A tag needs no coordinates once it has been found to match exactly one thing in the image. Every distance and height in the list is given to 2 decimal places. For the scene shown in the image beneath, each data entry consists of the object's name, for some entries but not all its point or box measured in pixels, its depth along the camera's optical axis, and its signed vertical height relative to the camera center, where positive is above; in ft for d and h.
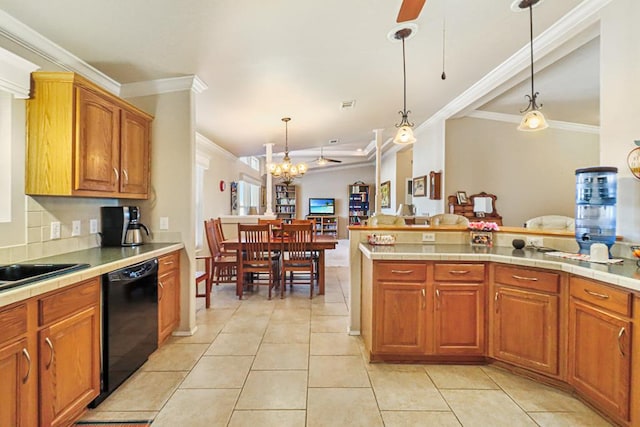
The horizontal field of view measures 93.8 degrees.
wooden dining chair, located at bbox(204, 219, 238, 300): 13.93 -2.16
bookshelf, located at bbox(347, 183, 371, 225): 36.35 +1.41
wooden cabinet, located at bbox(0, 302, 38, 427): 4.23 -2.30
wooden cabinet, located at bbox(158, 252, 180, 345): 8.50 -2.46
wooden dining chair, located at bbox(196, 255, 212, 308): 12.00 -2.76
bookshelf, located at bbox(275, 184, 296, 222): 37.45 +1.52
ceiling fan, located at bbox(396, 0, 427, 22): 6.16 +4.43
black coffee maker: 8.83 -0.44
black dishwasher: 6.39 -2.58
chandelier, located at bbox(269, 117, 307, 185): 18.98 +2.89
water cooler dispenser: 6.94 +0.21
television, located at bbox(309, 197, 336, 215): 36.50 +0.78
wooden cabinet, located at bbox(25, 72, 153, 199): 6.61 +1.75
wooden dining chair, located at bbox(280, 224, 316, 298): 13.44 -1.59
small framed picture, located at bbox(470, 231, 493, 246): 9.01 -0.73
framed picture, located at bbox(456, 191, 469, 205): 17.33 +0.94
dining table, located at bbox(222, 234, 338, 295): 13.57 -1.50
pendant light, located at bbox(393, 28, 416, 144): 10.26 +2.77
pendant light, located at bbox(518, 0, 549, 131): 8.79 +2.81
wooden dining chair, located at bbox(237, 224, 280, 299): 13.26 -1.77
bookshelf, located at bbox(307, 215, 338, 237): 35.96 -1.22
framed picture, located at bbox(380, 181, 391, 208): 29.37 +2.06
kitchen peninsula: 5.80 -2.28
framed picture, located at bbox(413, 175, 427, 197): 19.98 +1.92
